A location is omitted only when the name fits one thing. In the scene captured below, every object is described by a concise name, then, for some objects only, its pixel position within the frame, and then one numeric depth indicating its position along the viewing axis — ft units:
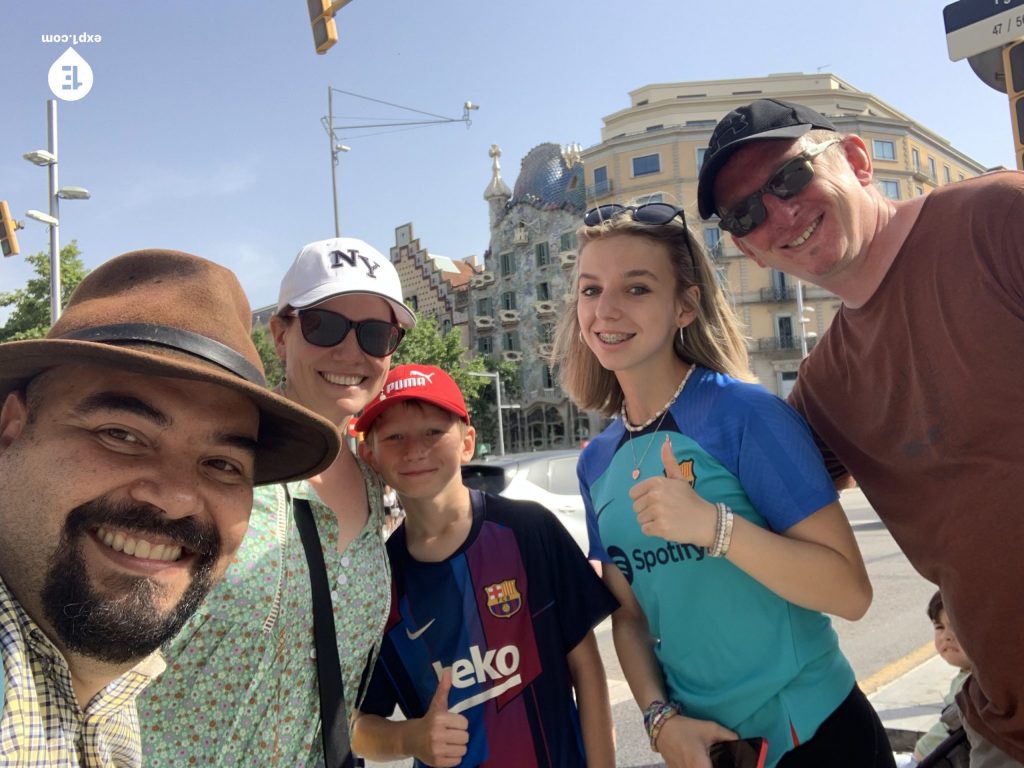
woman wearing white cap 5.66
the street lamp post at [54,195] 50.44
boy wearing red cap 7.13
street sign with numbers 9.70
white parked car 27.25
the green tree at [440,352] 124.23
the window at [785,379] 138.72
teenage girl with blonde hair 6.21
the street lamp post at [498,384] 127.29
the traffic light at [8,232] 39.50
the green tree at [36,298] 75.31
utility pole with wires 81.25
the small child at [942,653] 9.20
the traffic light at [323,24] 24.35
